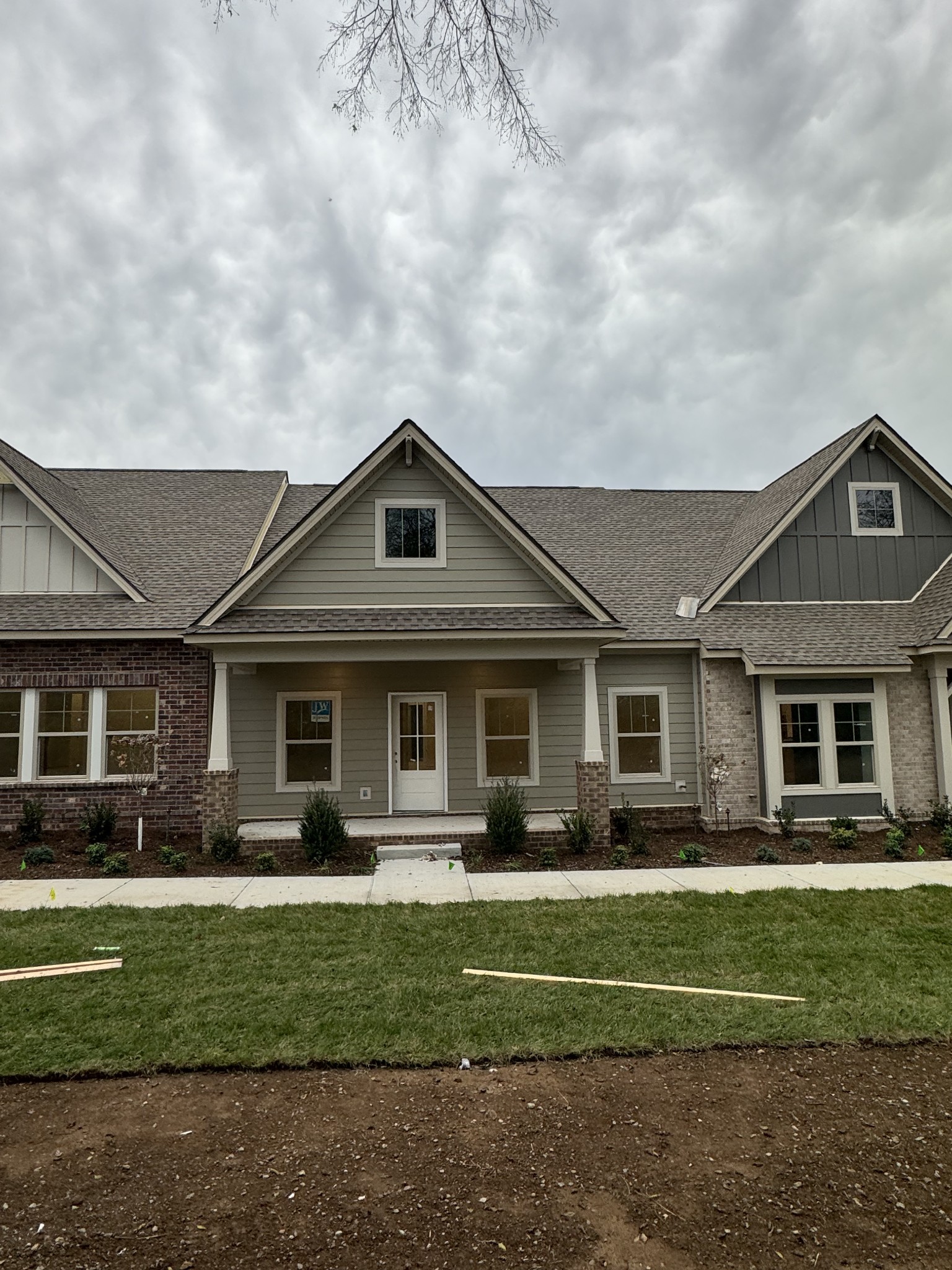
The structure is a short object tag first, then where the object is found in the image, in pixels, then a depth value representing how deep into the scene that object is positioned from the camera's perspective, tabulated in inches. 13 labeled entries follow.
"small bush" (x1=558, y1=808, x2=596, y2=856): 421.4
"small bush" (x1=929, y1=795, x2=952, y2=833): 481.1
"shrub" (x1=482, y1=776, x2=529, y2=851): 415.8
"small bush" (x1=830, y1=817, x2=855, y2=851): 438.0
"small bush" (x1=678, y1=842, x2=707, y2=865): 406.6
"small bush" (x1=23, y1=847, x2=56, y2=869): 390.9
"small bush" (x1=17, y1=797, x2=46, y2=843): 446.0
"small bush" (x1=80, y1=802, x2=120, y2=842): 441.7
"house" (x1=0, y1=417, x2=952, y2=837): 463.5
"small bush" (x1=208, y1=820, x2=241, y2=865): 399.2
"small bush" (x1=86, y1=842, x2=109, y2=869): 396.2
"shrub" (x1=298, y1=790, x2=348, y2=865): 399.9
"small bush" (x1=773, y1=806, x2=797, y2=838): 469.7
